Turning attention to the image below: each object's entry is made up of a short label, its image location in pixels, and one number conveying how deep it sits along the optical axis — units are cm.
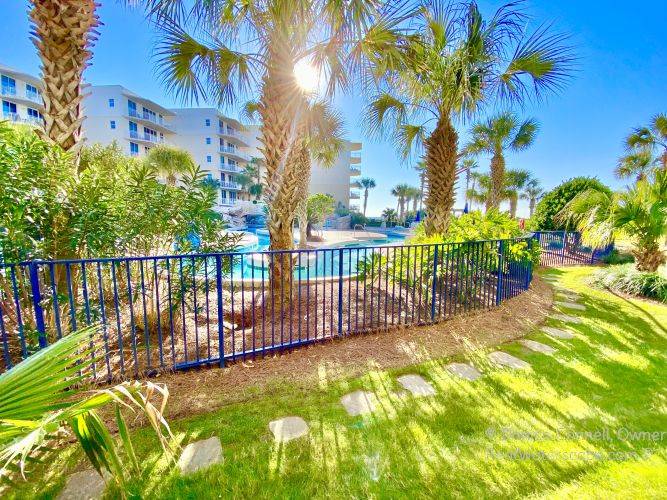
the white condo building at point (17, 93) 2612
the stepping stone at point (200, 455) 199
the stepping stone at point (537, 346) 385
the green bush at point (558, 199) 1168
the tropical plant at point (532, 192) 4536
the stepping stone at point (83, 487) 177
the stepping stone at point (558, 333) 434
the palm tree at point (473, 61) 485
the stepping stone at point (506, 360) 346
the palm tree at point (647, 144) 1484
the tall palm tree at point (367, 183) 5416
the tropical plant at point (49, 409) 89
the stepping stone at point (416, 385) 292
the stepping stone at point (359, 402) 262
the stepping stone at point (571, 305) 570
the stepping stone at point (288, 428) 230
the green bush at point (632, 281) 629
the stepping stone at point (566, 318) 498
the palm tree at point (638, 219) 669
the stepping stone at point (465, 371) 323
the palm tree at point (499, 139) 1302
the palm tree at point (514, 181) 2691
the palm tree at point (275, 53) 381
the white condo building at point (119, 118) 3209
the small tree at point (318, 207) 2247
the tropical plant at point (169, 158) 2178
